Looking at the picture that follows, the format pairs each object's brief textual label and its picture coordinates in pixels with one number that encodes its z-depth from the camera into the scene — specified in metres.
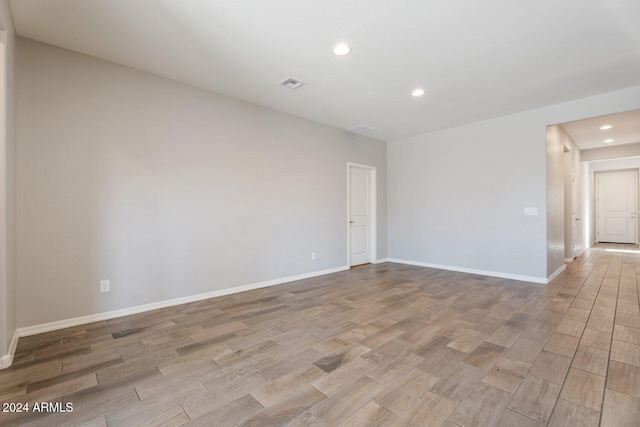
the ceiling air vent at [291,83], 3.43
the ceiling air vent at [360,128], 5.29
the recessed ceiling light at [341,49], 2.72
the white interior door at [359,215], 5.81
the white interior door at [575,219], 6.42
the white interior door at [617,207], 8.86
